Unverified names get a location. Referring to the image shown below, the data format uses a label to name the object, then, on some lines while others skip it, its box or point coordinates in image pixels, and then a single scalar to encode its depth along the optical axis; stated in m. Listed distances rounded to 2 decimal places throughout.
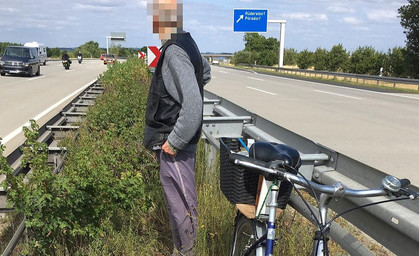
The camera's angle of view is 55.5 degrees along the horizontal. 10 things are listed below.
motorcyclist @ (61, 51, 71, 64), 40.31
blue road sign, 38.84
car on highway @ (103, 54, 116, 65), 56.49
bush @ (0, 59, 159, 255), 2.78
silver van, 50.19
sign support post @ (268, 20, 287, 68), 43.84
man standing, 2.58
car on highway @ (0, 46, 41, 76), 26.17
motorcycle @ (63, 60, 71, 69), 40.22
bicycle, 1.72
